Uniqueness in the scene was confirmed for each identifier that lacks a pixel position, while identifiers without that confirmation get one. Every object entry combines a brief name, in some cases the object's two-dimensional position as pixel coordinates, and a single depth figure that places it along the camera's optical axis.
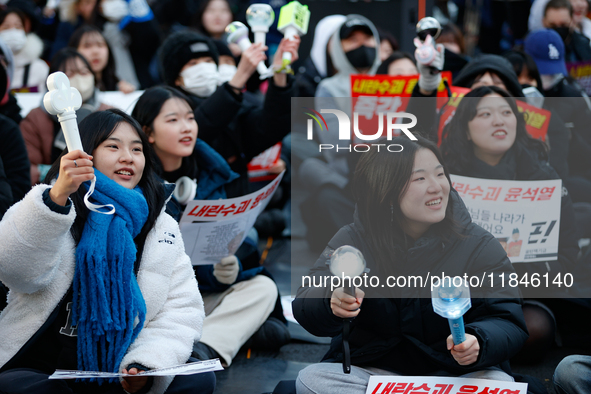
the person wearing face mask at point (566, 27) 11.49
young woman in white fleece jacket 4.39
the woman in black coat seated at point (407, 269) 4.51
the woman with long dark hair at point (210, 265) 6.28
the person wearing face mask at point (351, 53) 10.78
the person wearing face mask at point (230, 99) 7.22
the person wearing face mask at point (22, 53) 10.67
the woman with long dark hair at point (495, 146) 5.20
